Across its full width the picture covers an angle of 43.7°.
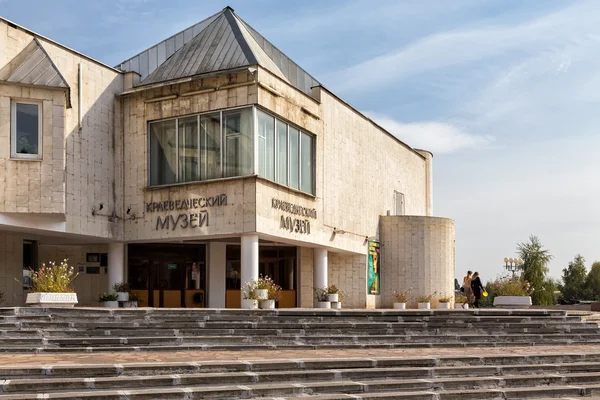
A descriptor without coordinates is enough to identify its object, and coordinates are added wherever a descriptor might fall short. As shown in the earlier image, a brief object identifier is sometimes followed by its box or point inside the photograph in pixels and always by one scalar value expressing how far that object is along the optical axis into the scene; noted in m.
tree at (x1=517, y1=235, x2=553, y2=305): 43.94
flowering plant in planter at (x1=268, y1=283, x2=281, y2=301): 22.59
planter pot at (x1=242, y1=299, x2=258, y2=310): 21.86
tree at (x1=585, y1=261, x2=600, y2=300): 68.75
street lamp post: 40.91
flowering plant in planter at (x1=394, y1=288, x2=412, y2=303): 30.69
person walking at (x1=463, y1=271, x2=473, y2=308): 30.18
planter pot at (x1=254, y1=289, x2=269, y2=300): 22.06
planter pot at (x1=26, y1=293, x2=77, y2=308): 18.88
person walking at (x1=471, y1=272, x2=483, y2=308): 29.45
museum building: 20.98
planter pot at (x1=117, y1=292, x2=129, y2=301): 24.12
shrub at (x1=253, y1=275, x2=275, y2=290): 22.25
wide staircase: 10.86
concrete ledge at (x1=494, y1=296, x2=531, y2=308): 26.92
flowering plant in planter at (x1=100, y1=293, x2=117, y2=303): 23.81
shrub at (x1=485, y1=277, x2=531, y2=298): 27.78
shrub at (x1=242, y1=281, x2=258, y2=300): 22.11
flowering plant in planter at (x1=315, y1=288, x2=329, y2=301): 27.22
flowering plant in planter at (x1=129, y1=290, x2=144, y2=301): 24.64
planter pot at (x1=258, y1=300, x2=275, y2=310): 21.97
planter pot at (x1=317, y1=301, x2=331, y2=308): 26.94
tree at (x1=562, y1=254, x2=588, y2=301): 70.56
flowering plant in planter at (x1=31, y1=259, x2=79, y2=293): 19.56
